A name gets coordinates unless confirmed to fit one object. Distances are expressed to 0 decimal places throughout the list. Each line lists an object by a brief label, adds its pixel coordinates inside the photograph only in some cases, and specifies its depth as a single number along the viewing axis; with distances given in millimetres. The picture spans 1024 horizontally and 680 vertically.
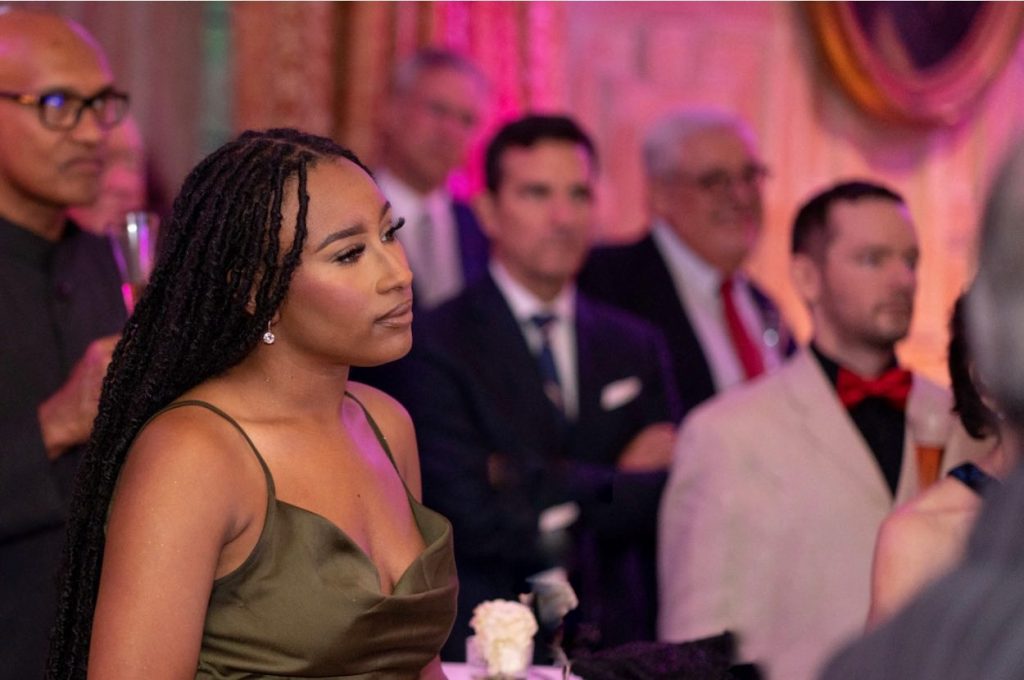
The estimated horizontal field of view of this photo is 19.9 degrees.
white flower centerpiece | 5070
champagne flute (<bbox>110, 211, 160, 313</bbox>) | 5724
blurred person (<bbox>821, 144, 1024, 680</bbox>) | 2040
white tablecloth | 5349
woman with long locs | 4296
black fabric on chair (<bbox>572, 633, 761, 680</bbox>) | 4894
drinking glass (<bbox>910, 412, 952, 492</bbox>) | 6172
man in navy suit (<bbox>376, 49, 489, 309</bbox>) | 10361
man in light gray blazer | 6884
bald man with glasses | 5970
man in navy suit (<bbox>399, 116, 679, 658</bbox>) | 7431
